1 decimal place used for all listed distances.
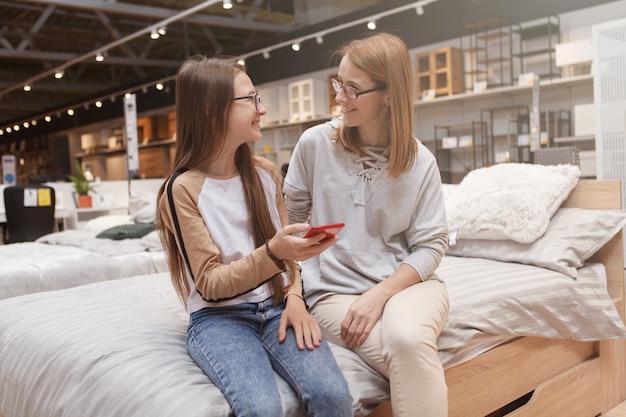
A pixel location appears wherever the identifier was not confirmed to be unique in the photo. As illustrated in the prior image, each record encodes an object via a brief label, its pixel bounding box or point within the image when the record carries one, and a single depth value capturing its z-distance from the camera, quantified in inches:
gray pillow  86.7
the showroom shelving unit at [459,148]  243.1
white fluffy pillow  91.3
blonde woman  62.9
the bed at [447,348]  52.4
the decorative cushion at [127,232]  156.1
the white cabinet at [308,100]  302.0
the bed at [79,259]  123.1
